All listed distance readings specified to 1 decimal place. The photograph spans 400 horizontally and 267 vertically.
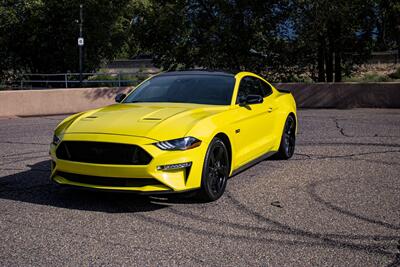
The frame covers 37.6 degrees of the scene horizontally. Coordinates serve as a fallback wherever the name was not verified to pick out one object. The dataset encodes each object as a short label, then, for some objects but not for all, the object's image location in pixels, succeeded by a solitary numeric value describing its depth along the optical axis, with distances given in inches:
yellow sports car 229.0
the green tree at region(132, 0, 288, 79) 892.6
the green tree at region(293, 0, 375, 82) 829.2
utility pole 1355.8
